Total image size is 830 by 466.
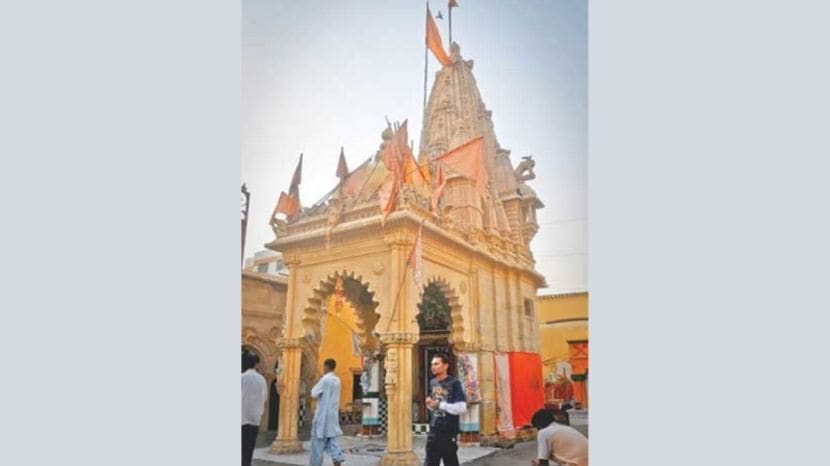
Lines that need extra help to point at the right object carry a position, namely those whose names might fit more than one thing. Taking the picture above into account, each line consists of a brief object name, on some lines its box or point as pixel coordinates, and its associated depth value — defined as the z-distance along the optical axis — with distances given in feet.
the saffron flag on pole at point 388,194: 22.62
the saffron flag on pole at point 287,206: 23.73
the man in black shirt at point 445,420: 21.20
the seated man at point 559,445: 19.65
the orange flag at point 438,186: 22.95
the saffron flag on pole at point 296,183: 23.44
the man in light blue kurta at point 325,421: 22.27
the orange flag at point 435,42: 23.13
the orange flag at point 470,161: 23.16
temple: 22.18
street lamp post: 23.93
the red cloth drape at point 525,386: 22.16
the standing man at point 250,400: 23.22
